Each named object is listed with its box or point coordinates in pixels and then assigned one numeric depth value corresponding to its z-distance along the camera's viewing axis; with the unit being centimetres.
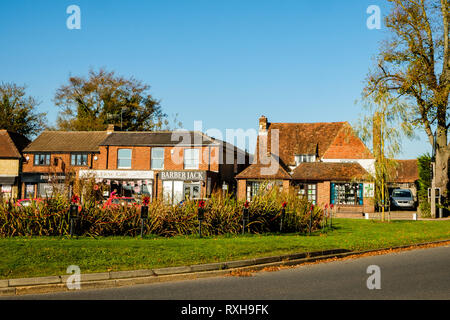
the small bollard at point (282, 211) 1760
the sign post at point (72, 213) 1409
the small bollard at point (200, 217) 1514
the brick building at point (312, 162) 3691
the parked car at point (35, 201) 1577
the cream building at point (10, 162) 4753
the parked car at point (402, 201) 3856
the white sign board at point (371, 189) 2413
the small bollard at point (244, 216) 1645
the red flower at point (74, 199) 1496
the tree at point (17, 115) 5706
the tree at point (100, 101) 5897
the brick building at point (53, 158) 4534
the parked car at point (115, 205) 1669
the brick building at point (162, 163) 4144
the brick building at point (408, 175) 6306
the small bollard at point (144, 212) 1463
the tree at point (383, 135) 2370
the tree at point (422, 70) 2922
